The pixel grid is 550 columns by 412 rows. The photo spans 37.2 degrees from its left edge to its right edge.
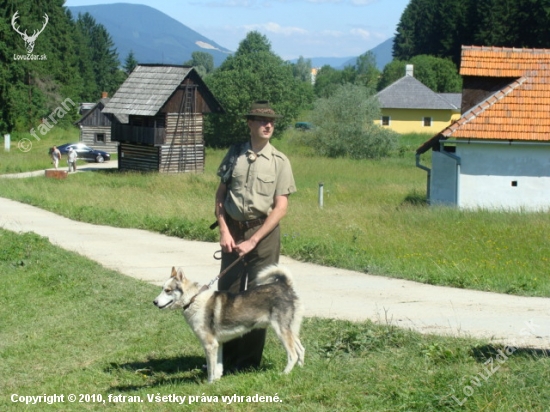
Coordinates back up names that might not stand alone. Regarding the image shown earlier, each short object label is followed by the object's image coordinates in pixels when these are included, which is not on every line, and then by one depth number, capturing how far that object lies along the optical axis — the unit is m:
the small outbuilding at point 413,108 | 81.12
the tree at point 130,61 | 100.25
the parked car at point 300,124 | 88.53
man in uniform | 6.96
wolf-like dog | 6.70
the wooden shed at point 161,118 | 45.81
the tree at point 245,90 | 67.25
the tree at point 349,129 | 53.75
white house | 24.58
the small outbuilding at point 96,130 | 66.38
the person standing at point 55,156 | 46.85
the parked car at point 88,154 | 56.38
